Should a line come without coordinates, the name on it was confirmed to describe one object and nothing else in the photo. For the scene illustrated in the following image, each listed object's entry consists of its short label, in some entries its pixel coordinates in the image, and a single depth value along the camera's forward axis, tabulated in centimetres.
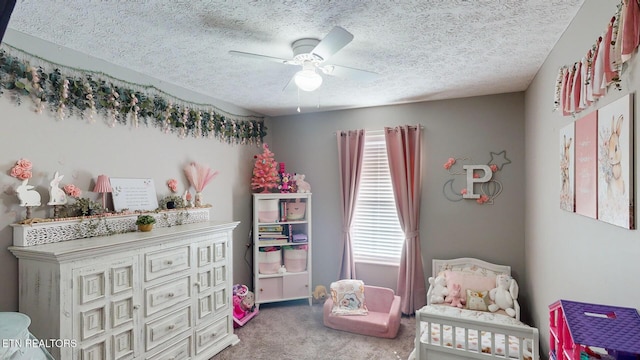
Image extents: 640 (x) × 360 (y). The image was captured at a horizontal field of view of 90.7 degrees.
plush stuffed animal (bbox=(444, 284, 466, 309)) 305
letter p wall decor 339
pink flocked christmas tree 393
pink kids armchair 315
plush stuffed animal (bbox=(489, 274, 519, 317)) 290
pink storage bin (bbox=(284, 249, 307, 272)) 395
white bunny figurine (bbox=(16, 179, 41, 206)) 193
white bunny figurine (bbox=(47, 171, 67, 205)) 208
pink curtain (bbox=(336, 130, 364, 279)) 395
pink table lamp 235
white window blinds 389
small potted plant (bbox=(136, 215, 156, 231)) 250
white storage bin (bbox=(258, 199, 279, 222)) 386
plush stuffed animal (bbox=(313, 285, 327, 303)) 404
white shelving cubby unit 385
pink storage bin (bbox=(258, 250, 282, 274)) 386
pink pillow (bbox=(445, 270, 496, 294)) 310
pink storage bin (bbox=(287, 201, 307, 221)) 398
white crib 219
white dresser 182
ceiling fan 172
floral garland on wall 200
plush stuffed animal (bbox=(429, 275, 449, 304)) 312
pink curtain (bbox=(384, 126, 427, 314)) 363
